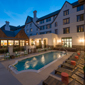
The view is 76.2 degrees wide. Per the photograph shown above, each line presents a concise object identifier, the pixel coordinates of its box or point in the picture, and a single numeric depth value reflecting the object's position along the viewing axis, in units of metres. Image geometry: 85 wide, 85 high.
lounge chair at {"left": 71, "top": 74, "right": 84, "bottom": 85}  3.95
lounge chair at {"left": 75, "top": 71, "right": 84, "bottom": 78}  4.55
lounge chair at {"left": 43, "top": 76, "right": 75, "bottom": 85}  3.33
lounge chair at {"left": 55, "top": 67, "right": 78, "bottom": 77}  4.47
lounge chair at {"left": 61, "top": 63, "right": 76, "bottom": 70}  5.58
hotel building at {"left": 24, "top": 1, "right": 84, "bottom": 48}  17.64
